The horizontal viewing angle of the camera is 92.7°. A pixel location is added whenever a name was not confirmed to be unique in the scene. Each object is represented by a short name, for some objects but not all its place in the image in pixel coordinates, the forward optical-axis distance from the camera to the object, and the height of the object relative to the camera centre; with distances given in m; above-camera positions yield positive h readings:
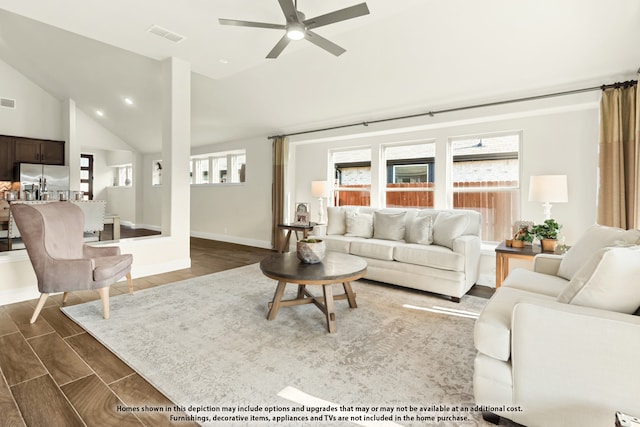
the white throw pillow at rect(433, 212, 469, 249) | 3.64 -0.18
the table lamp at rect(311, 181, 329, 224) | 5.38 +0.43
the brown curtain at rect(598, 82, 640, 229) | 3.01 +0.58
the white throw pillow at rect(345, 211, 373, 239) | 4.45 -0.17
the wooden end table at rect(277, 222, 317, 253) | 5.05 -0.25
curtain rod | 3.13 +1.39
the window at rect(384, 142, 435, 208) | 4.84 +0.64
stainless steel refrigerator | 6.55 +0.78
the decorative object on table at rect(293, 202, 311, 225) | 5.46 -0.04
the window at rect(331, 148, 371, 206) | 5.52 +0.68
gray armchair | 2.56 -0.43
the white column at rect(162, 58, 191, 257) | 4.23 +0.93
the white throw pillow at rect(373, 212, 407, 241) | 4.13 -0.17
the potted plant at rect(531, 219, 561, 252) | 3.12 -0.21
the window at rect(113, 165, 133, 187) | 10.11 +1.25
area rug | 1.58 -0.98
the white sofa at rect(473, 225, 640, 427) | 1.25 -0.61
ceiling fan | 2.38 +1.59
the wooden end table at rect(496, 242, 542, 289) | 3.08 -0.43
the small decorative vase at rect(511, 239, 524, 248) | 3.25 -0.32
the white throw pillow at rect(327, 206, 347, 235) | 4.69 -0.14
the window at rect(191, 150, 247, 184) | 7.18 +1.14
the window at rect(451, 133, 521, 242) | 4.12 +0.49
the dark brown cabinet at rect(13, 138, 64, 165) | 6.65 +1.37
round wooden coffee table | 2.43 -0.50
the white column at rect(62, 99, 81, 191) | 7.15 +1.63
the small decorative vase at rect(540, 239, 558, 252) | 3.11 -0.32
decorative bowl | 2.80 -0.35
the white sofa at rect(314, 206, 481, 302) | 3.33 -0.39
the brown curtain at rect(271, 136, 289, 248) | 5.99 +0.63
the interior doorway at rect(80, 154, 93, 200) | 10.02 +1.25
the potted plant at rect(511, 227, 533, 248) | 3.25 -0.26
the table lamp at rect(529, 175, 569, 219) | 3.18 +0.26
